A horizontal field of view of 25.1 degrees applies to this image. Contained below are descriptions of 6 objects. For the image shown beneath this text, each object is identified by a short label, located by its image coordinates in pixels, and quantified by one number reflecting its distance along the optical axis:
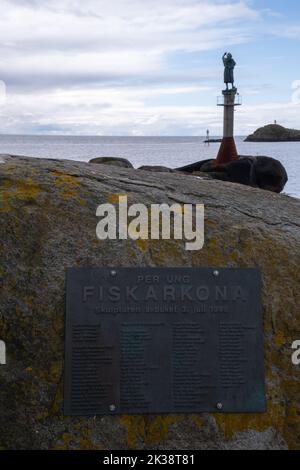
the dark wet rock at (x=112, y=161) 17.80
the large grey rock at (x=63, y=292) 3.57
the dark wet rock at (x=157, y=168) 17.49
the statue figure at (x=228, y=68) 32.28
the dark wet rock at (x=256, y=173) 23.58
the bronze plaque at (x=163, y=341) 3.69
